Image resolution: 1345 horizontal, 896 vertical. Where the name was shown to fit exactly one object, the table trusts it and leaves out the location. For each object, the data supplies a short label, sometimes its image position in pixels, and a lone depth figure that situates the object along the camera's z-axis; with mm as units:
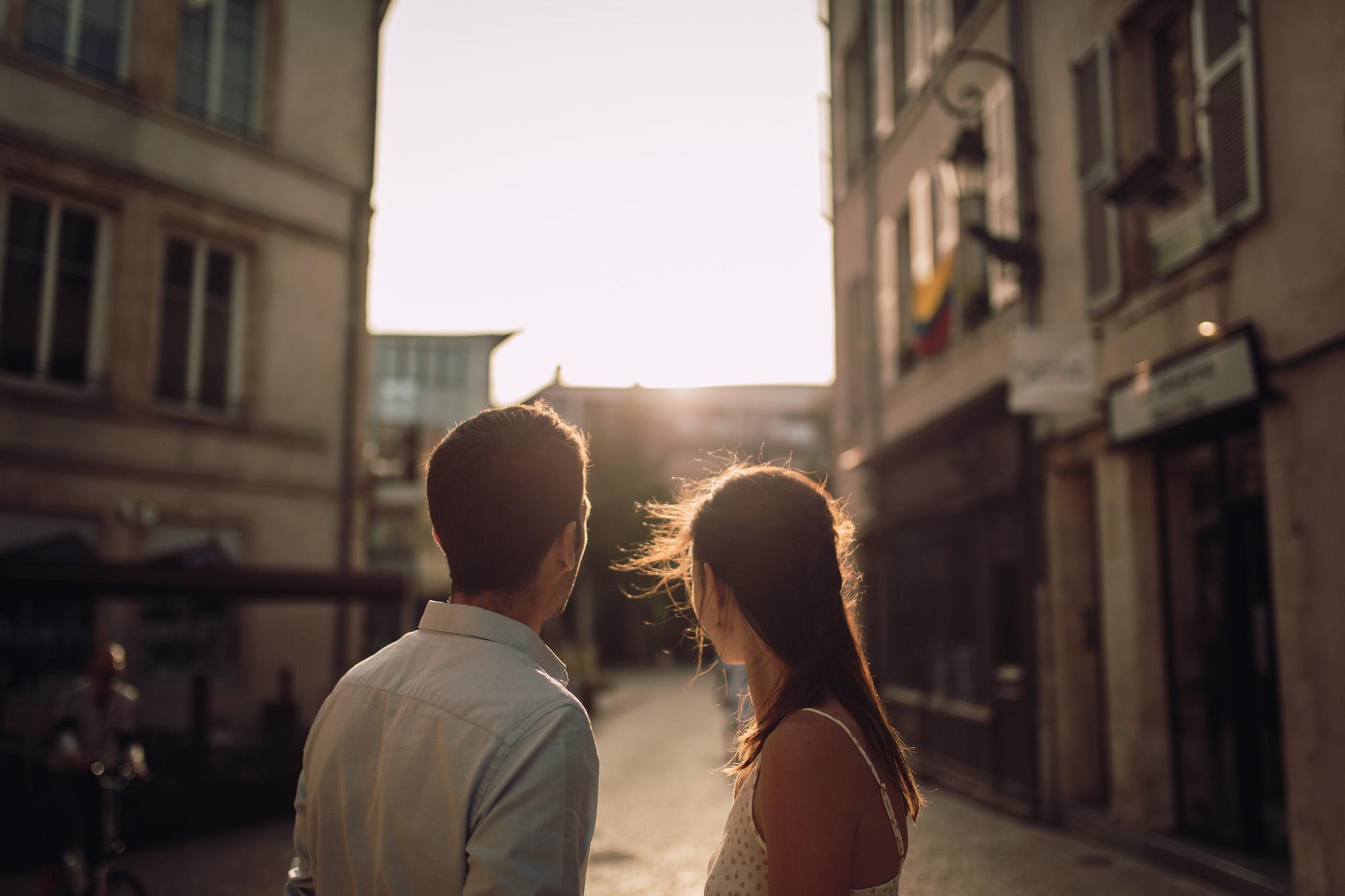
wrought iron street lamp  10750
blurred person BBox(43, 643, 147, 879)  6828
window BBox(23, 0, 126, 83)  13812
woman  1847
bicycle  6562
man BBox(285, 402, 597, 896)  1615
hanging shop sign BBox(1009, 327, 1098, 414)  9398
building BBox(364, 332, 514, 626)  40656
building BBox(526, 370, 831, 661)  50812
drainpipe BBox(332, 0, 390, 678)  17266
